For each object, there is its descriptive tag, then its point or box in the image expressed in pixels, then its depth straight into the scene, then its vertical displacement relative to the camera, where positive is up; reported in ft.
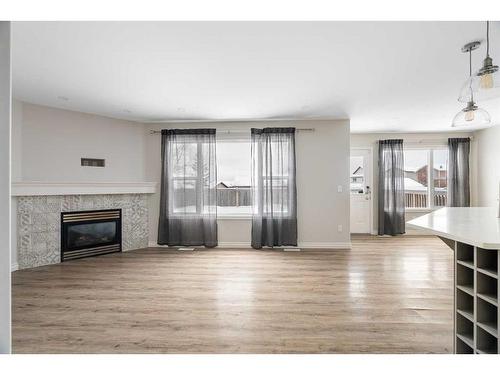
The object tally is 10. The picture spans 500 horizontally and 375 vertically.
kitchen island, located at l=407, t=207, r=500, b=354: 4.53 -1.62
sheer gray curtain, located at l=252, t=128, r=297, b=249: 16.98 -0.08
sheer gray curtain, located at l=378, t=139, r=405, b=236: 21.08 +0.00
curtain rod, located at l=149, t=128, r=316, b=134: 17.54 +3.62
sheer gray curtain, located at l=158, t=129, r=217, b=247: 17.31 +0.08
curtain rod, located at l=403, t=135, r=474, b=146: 21.43 +3.54
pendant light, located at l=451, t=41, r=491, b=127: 7.87 +2.05
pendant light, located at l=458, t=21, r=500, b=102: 6.14 +2.37
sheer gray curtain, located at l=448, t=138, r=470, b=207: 20.61 +1.18
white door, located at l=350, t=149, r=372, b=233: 22.25 -0.38
